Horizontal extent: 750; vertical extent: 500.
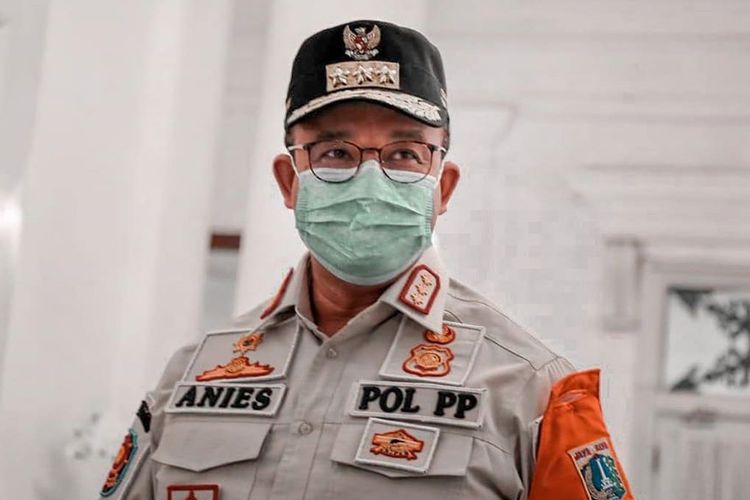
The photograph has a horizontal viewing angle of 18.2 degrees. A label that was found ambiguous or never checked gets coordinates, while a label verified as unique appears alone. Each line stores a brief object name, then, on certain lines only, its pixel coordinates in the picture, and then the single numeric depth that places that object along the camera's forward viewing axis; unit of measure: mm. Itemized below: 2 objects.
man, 1889
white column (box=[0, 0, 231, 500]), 2892
